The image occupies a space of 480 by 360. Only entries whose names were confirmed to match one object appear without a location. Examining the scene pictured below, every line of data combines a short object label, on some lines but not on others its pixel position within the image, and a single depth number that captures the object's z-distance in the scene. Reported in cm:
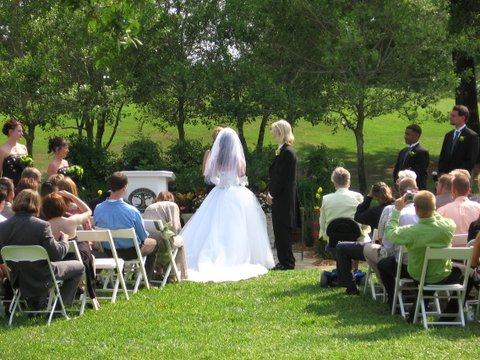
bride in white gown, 1366
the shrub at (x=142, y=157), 1977
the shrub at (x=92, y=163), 2017
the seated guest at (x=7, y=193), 1117
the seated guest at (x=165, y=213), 1272
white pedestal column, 1752
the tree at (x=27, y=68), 2070
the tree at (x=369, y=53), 2053
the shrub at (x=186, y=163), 1889
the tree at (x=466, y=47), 2117
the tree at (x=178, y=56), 2205
